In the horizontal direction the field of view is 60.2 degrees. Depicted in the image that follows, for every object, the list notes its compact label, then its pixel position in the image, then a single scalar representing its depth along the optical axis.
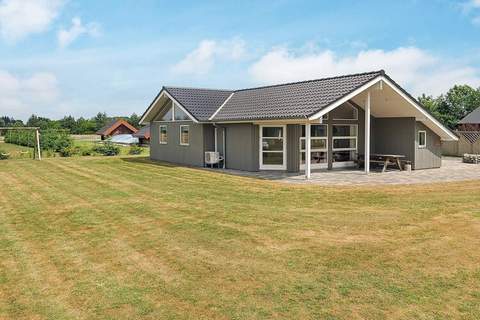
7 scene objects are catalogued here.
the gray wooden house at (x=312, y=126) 15.30
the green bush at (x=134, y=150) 30.02
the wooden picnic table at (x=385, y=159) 16.58
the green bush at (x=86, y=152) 29.20
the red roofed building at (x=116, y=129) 55.22
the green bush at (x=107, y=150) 29.49
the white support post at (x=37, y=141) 25.10
